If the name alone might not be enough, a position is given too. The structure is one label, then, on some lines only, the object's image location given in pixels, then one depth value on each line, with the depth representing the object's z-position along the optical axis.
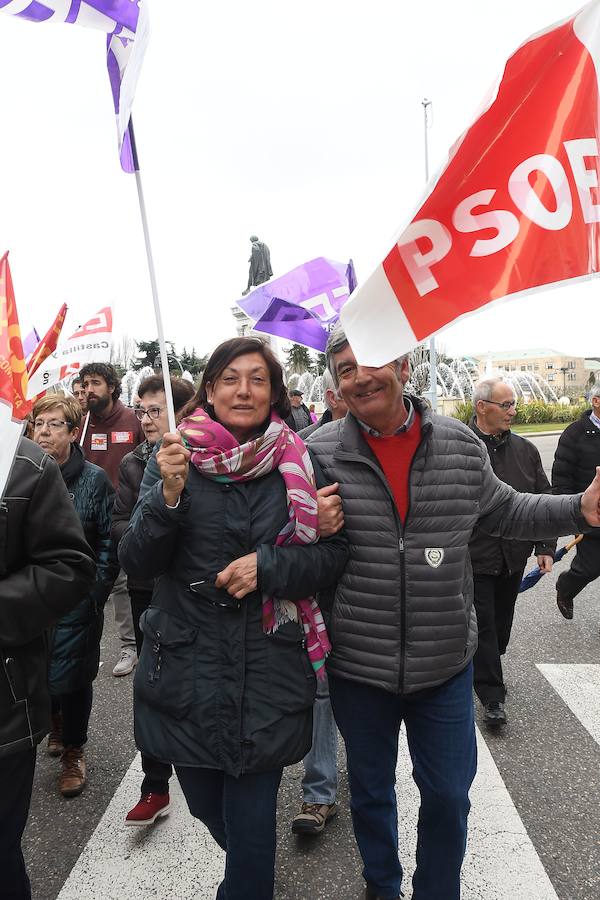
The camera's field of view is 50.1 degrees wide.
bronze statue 28.36
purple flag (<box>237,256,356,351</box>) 6.70
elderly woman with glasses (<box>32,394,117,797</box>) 3.01
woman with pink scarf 1.90
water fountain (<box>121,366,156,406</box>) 30.34
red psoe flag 1.87
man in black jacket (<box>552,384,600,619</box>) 4.91
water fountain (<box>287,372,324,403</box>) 34.88
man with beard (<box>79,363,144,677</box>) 5.34
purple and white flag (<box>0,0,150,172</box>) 1.76
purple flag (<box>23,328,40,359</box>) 7.37
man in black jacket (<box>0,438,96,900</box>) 1.86
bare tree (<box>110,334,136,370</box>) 76.80
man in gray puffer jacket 2.12
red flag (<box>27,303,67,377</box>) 5.11
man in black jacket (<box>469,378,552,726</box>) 3.74
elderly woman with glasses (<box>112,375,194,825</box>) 3.36
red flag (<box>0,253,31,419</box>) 1.79
